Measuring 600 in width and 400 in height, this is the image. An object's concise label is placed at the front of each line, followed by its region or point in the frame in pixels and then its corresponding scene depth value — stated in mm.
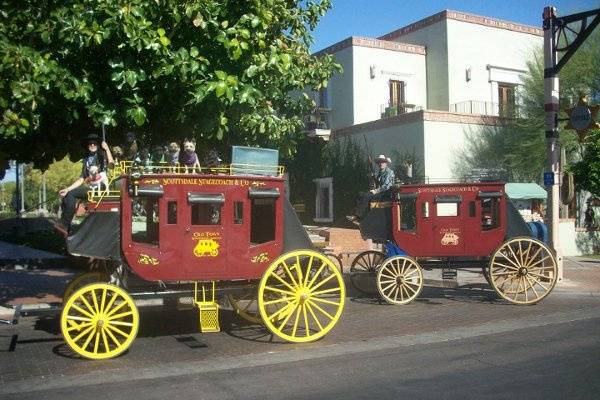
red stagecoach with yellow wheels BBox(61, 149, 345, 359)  7176
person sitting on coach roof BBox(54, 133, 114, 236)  8812
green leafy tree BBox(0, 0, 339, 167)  7695
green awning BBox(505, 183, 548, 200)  21703
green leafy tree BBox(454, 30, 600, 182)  22484
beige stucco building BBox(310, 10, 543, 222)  25938
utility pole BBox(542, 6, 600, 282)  12820
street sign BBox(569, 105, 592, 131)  12469
